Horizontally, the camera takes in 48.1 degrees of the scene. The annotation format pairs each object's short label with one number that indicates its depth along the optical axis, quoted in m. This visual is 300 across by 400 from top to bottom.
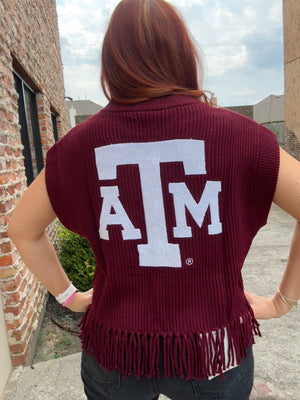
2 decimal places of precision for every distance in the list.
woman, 0.86
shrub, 3.49
